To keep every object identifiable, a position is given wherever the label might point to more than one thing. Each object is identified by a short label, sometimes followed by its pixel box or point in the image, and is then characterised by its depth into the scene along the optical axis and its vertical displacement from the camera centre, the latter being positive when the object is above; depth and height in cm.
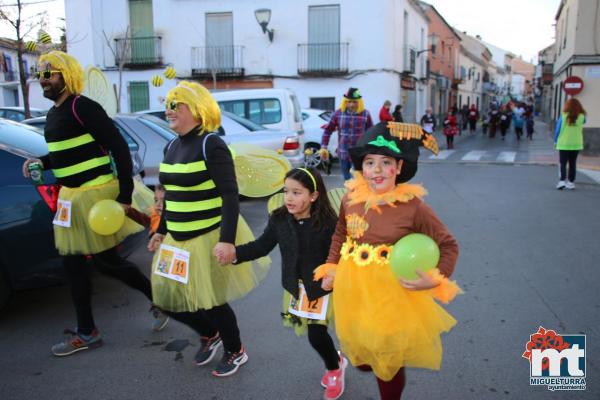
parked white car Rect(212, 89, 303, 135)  1024 +13
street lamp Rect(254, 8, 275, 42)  1950 +367
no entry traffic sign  1464 +78
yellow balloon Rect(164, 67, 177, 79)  583 +46
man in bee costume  323 -37
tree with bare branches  1026 +176
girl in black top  265 -68
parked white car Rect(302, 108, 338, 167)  1229 -47
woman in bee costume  279 -60
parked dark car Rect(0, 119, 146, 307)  360 -83
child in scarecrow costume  218 -69
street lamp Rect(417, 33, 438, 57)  2618 +378
